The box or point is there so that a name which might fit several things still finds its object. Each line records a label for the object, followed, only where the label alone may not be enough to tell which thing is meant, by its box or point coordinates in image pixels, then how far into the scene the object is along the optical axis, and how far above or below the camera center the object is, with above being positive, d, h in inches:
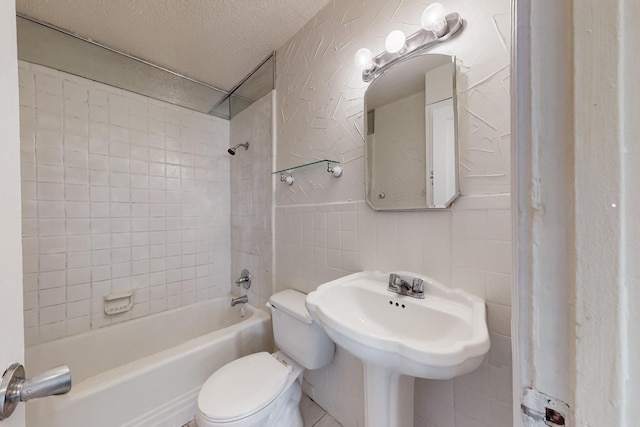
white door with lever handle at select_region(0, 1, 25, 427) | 14.5 +0.4
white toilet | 37.8 -31.4
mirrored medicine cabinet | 35.2 +13.0
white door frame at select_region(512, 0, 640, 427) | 8.2 +0.2
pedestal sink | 23.8 -14.9
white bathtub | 41.5 -34.7
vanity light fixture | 34.2 +27.7
